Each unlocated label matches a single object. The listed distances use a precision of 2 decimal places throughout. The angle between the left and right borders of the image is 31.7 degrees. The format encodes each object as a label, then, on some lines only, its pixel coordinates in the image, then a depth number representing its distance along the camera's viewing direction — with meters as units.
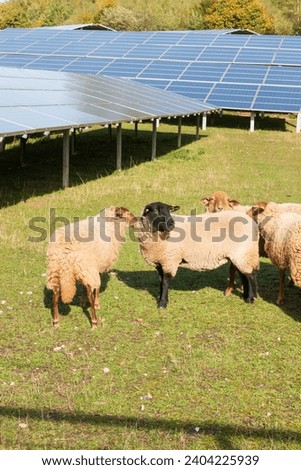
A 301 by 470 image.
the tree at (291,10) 100.00
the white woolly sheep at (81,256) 7.11
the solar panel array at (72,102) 14.69
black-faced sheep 7.97
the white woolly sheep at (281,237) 7.79
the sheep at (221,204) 9.26
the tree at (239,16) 78.31
